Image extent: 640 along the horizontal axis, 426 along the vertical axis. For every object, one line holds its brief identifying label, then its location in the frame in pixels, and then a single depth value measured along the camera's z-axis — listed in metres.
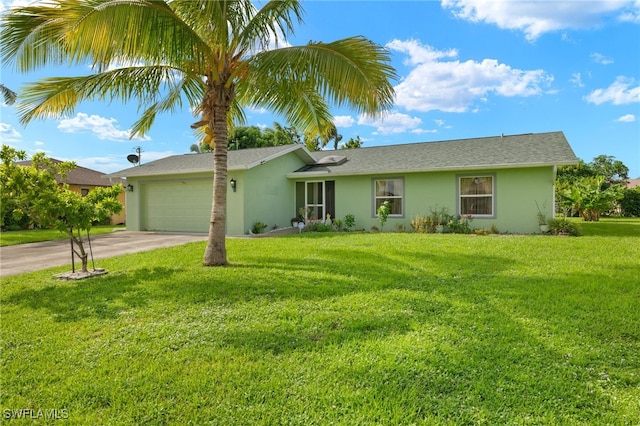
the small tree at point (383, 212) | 14.18
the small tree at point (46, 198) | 6.02
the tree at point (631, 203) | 24.50
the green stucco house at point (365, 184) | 13.07
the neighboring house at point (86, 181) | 23.62
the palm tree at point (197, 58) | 5.79
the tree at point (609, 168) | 39.38
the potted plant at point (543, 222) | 12.45
